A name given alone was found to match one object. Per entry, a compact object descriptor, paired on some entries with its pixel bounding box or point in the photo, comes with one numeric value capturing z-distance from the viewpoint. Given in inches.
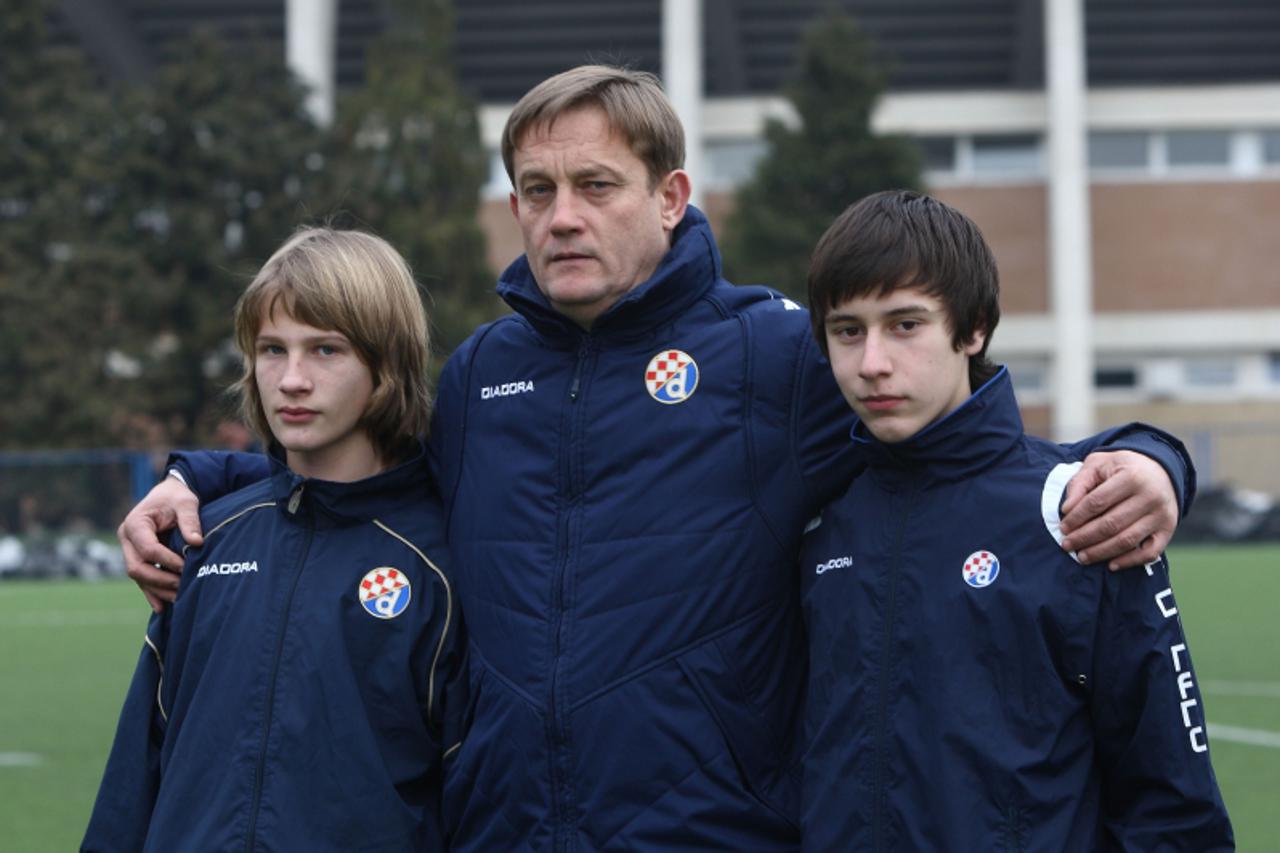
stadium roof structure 1395.2
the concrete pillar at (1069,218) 1311.5
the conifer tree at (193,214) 1031.0
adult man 112.4
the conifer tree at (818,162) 1163.9
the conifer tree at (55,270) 1037.8
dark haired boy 104.9
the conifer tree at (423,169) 1034.7
